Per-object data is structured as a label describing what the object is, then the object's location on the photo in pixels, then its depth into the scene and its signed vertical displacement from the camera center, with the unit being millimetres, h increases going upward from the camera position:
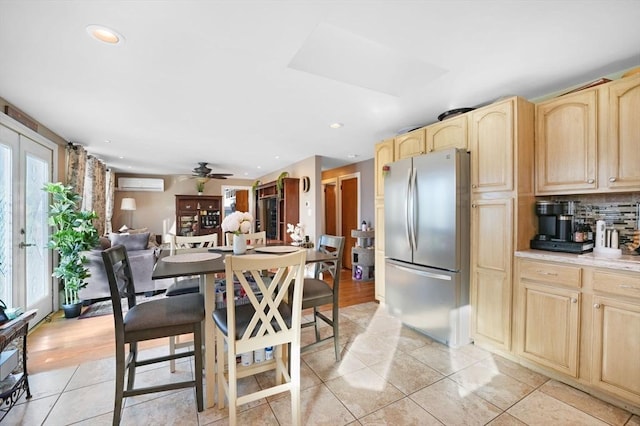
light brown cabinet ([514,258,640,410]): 1666 -790
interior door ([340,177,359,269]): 5957 +15
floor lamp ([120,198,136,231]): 6773 +219
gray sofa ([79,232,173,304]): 3641 -752
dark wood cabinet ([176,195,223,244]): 7551 -50
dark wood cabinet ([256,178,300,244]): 5727 +107
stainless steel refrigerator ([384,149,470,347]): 2453 -329
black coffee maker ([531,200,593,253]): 2109 -147
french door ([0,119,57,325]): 2537 -66
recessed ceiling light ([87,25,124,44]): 1545 +1056
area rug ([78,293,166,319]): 3350 -1254
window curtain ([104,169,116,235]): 5949 +358
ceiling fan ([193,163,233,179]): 5773 +890
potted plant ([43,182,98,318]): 3152 -323
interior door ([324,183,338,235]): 6637 +71
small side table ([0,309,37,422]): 1548 -1051
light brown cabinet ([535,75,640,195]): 1840 +523
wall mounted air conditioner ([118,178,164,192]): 6983 +751
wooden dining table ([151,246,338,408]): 1601 -549
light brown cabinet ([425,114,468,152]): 2592 +782
